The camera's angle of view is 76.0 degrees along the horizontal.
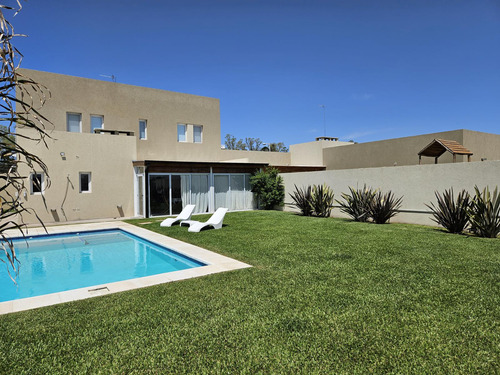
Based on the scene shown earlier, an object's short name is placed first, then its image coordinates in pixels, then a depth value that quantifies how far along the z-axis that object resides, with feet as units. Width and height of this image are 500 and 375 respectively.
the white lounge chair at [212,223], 44.09
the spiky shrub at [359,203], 50.03
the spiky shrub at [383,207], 47.21
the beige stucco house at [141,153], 57.93
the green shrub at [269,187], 73.10
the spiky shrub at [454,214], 37.10
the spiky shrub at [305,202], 59.98
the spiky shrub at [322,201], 57.72
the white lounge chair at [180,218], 50.37
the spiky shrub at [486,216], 35.09
